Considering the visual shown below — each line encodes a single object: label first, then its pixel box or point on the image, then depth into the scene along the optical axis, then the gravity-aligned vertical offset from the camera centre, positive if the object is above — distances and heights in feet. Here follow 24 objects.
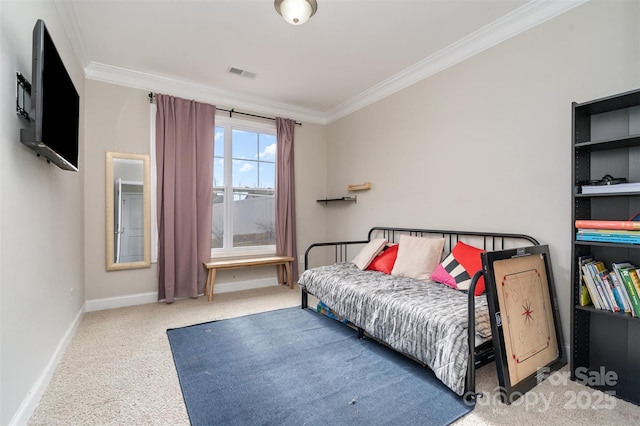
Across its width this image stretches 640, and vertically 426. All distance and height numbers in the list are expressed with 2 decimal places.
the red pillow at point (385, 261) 10.18 -1.69
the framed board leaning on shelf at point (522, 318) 5.46 -2.12
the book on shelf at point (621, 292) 5.45 -1.47
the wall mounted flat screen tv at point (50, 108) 4.57 +1.83
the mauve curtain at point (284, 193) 14.15 +0.89
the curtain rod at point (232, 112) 11.43 +4.44
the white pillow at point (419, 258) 9.14 -1.45
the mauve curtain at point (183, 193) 11.46 +0.76
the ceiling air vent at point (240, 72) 10.82 +5.15
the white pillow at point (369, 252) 10.65 -1.47
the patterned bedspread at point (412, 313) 5.59 -2.31
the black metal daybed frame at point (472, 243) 5.47 -1.03
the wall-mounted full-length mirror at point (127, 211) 10.82 +0.03
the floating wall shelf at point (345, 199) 13.77 +0.60
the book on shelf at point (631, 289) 5.32 -1.38
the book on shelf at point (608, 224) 5.24 -0.23
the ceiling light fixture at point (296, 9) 6.88 +4.74
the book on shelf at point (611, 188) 5.30 +0.44
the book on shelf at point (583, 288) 5.97 -1.52
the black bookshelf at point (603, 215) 5.91 -0.06
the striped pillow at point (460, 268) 7.82 -1.53
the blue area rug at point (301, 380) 5.11 -3.45
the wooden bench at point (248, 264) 11.80 -2.17
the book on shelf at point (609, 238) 5.26 -0.48
